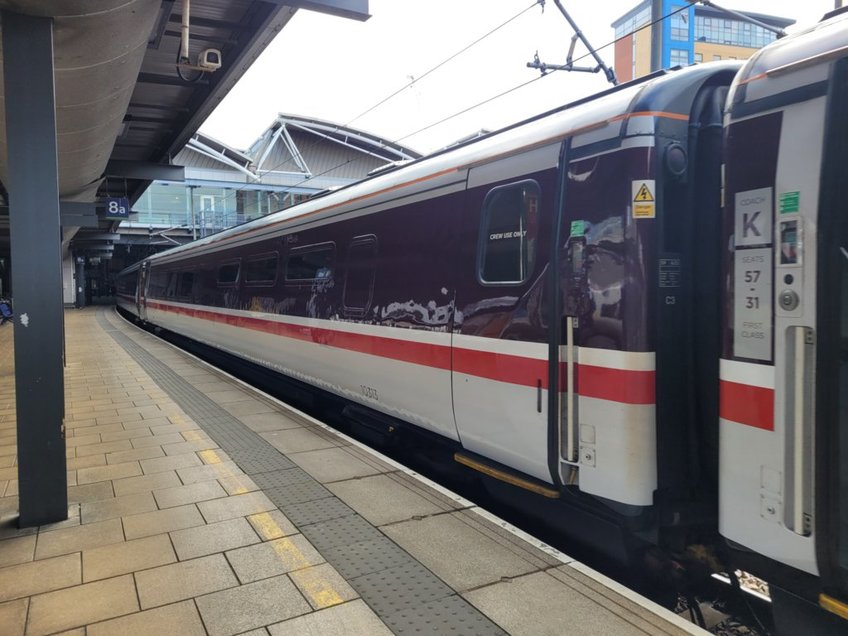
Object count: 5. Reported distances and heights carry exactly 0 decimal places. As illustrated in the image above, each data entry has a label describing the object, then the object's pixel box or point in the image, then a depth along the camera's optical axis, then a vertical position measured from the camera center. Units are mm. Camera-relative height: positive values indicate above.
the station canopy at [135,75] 4445 +2349
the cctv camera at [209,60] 6330 +2502
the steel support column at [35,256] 3635 +256
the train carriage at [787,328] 2285 -148
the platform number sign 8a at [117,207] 15828 +2346
